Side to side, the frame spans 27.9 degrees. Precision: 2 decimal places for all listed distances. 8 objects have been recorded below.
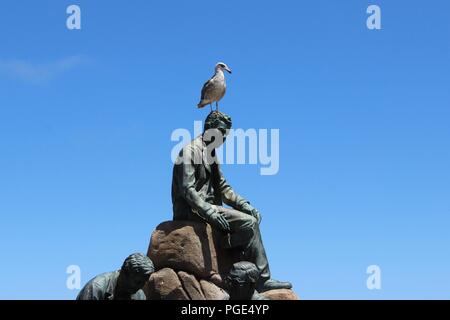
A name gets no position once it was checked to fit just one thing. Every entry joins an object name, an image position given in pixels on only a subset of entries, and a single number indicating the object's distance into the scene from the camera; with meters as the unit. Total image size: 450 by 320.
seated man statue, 12.36
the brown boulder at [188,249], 12.16
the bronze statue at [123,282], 9.48
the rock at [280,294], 12.39
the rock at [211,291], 11.98
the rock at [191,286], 12.00
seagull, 13.49
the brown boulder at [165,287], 11.99
